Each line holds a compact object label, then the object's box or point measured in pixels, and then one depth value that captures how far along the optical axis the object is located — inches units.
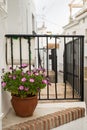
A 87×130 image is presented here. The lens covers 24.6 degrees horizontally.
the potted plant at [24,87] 89.4
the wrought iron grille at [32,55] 108.7
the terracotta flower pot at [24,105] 92.0
